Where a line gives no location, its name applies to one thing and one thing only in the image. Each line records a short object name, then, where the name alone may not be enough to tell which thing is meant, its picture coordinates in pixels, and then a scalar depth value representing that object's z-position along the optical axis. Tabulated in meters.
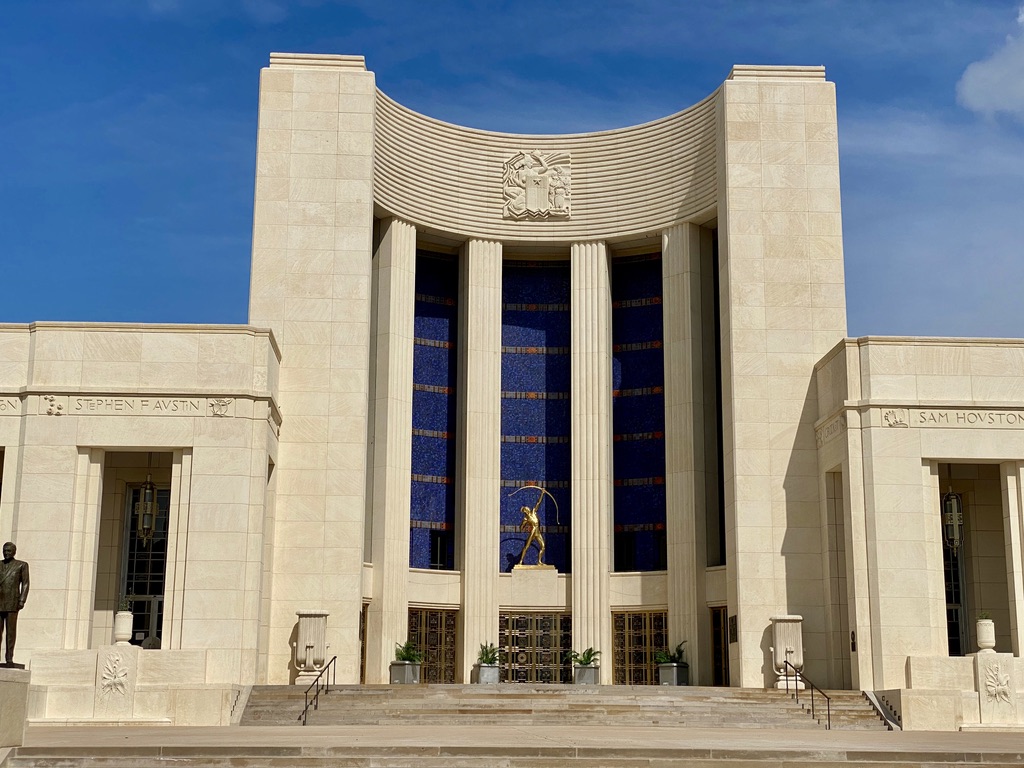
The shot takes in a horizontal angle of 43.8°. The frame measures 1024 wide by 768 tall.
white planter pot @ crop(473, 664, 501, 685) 31.66
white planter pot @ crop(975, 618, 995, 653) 24.64
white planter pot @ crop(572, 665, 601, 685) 31.42
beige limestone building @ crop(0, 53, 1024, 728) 26.77
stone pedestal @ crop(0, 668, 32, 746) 14.91
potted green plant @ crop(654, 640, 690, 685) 31.53
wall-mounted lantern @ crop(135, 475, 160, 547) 29.47
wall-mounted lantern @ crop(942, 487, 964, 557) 29.91
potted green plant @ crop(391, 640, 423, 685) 30.31
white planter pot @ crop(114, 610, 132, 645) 24.09
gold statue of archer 34.75
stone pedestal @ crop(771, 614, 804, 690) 28.59
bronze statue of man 18.28
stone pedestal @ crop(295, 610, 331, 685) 28.52
